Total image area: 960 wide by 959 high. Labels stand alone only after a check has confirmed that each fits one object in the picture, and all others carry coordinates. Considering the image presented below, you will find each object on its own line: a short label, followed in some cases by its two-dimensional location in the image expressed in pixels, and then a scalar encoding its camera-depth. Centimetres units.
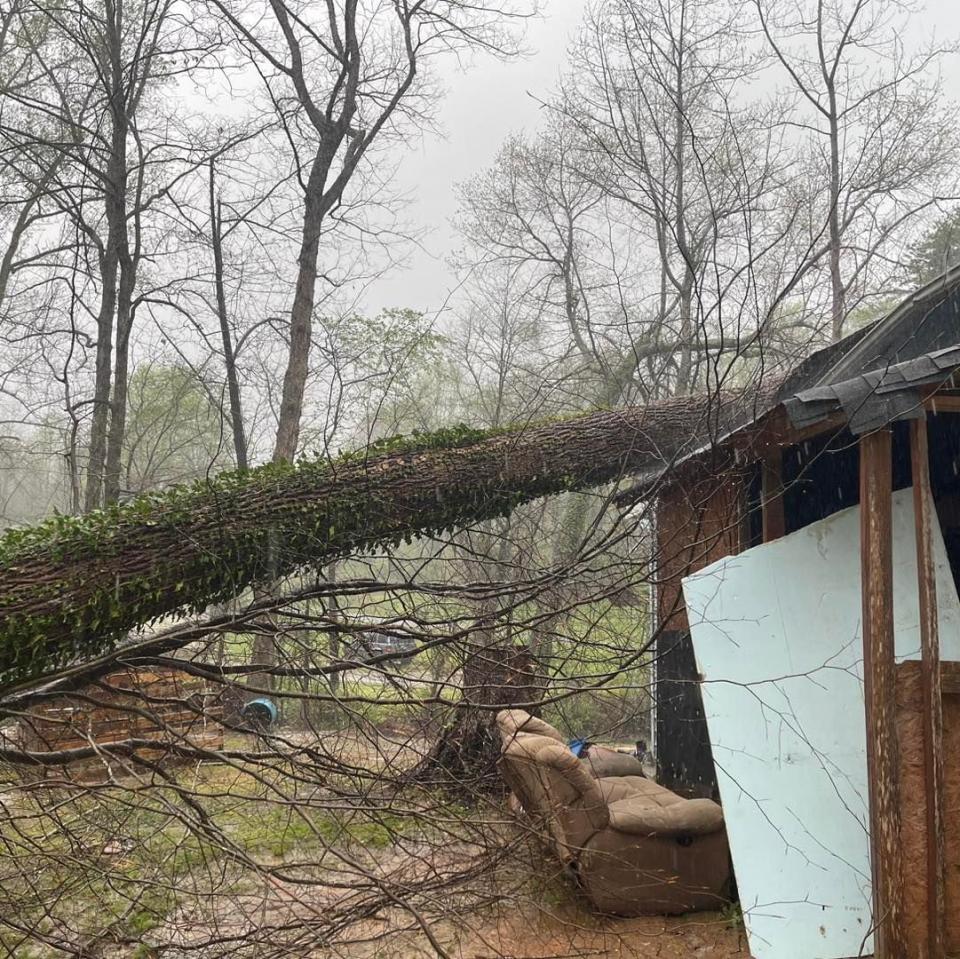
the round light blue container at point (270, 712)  1017
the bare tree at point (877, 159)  1647
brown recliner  602
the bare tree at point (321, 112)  1372
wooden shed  426
